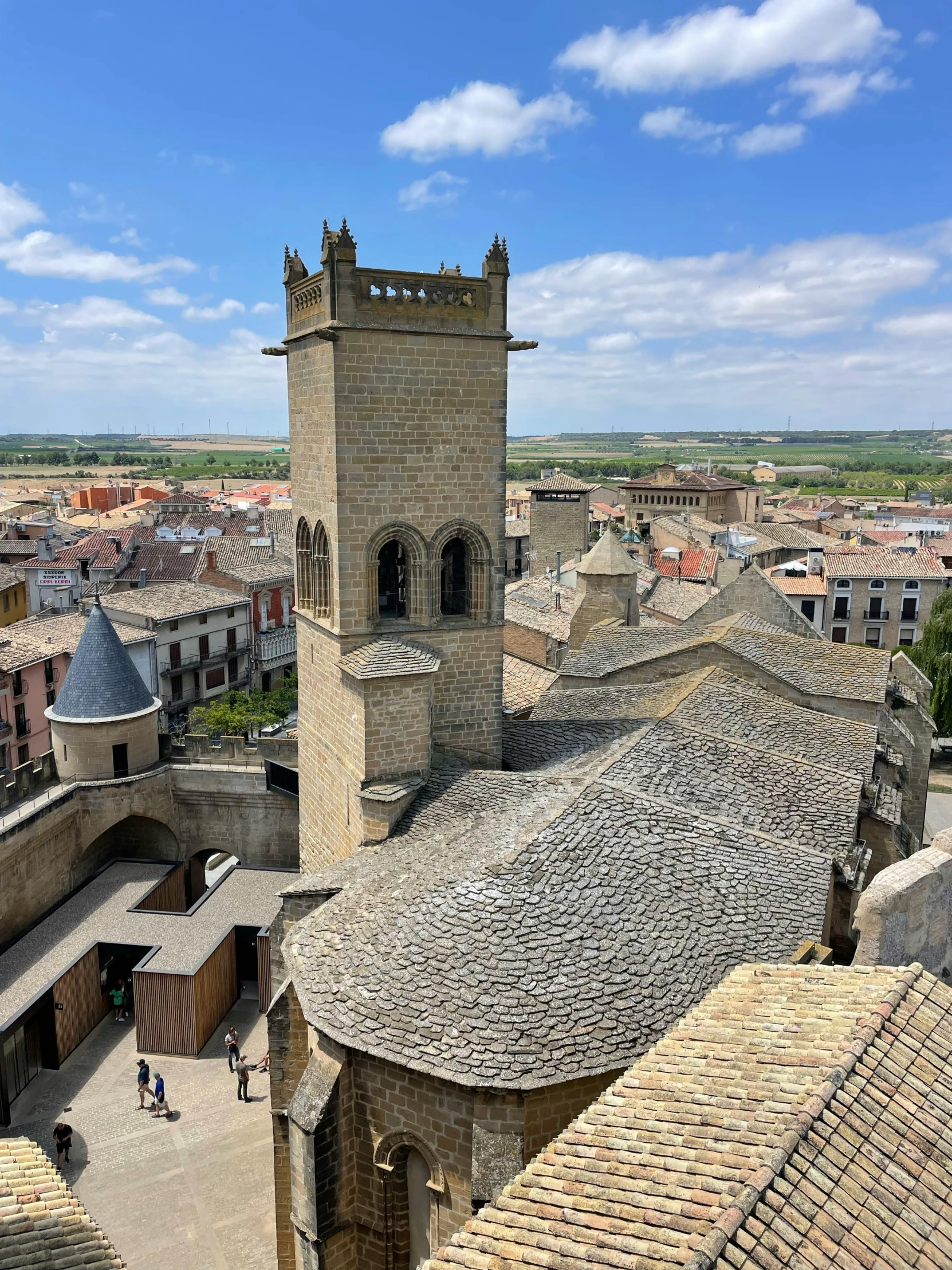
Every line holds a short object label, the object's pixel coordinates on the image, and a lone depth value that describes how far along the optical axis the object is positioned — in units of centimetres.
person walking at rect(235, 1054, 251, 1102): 2047
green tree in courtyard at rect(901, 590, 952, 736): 4447
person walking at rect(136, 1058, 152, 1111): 2028
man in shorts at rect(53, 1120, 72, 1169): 1861
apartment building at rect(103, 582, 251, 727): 4759
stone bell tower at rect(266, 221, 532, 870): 1678
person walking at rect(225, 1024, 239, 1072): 2148
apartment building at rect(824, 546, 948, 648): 5809
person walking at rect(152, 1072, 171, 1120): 2009
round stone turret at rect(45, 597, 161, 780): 2769
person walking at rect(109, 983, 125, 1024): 2405
